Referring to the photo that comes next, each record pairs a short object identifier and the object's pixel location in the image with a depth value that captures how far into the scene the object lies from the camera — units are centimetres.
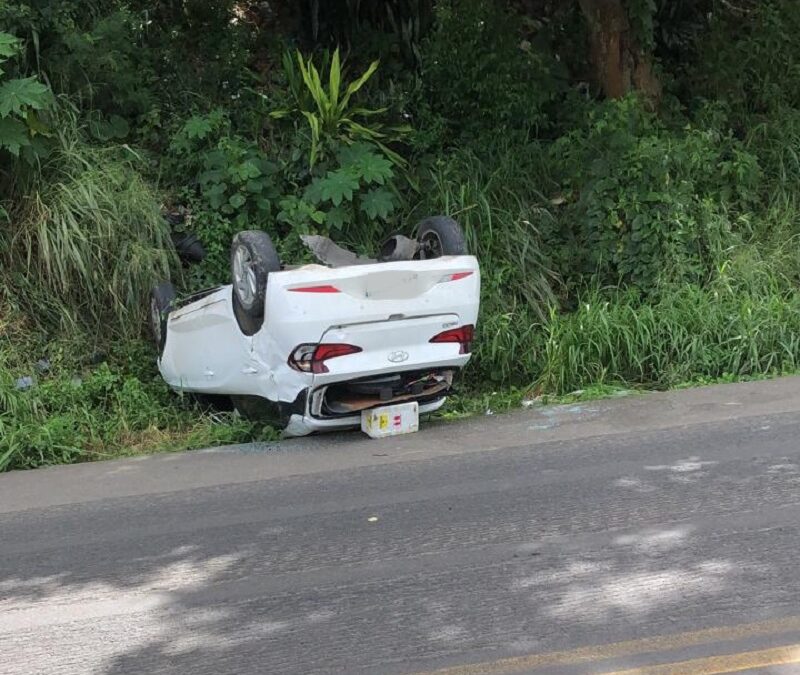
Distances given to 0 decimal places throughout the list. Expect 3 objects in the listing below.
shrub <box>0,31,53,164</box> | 788
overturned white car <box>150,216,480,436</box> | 575
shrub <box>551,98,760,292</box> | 879
